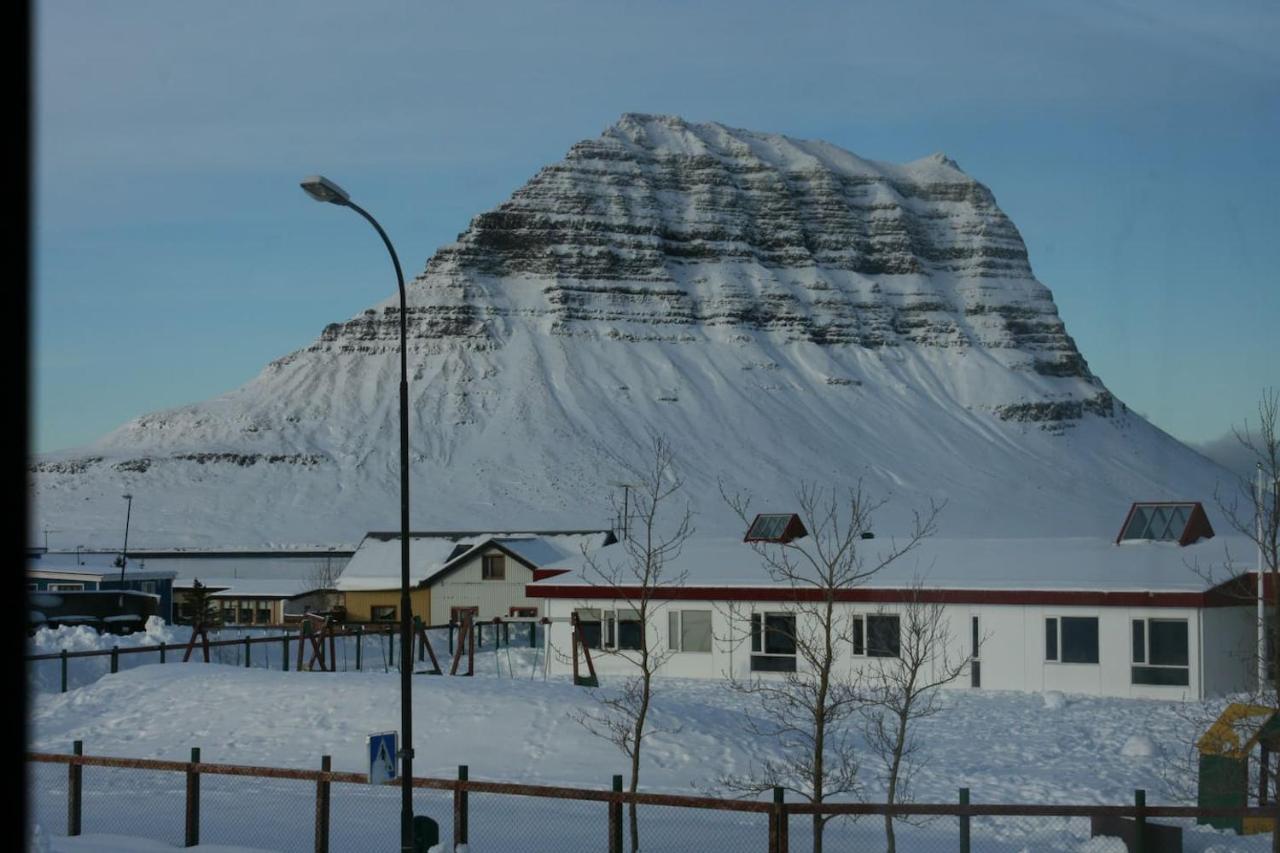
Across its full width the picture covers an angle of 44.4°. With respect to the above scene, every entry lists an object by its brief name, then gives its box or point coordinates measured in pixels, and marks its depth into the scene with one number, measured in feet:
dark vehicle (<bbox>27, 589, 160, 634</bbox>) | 178.50
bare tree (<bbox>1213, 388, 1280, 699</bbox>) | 61.65
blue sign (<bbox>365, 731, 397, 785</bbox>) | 53.83
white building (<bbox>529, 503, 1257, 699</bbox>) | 119.14
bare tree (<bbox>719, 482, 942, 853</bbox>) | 61.26
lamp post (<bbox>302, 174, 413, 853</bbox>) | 51.13
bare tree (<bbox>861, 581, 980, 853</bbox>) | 59.47
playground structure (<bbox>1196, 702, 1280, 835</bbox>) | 65.46
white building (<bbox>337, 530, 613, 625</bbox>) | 232.12
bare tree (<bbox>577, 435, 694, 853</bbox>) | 68.62
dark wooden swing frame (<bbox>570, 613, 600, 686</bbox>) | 118.79
